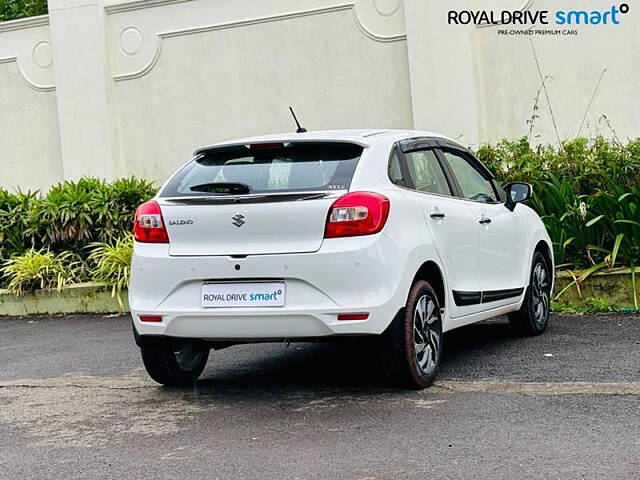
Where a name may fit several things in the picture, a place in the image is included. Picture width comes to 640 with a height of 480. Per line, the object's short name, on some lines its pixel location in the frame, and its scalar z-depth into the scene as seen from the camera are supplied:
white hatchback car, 6.33
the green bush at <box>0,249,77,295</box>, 12.39
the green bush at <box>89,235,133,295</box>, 11.95
